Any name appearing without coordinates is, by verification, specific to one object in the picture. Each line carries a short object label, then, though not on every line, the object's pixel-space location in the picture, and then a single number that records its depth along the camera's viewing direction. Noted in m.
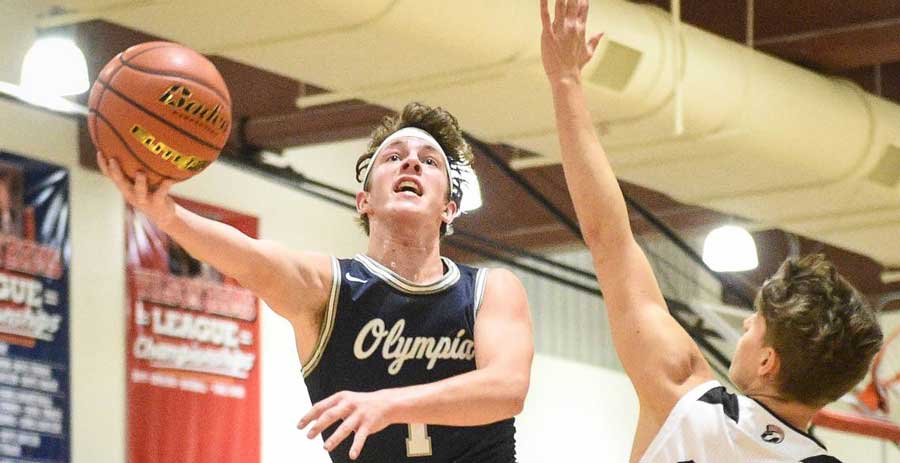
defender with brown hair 5.35
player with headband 6.93
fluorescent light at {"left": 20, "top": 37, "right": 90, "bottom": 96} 14.01
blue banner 15.98
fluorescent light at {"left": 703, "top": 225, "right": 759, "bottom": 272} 18.86
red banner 17.49
